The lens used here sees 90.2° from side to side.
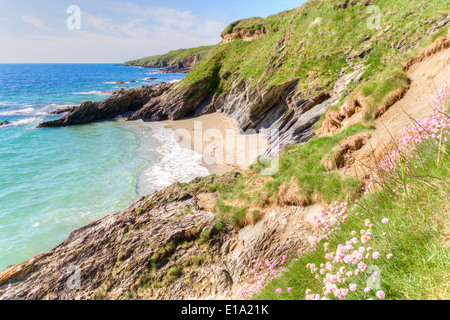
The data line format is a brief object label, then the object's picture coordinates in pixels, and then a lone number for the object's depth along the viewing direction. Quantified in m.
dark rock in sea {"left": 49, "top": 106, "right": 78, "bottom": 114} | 46.12
